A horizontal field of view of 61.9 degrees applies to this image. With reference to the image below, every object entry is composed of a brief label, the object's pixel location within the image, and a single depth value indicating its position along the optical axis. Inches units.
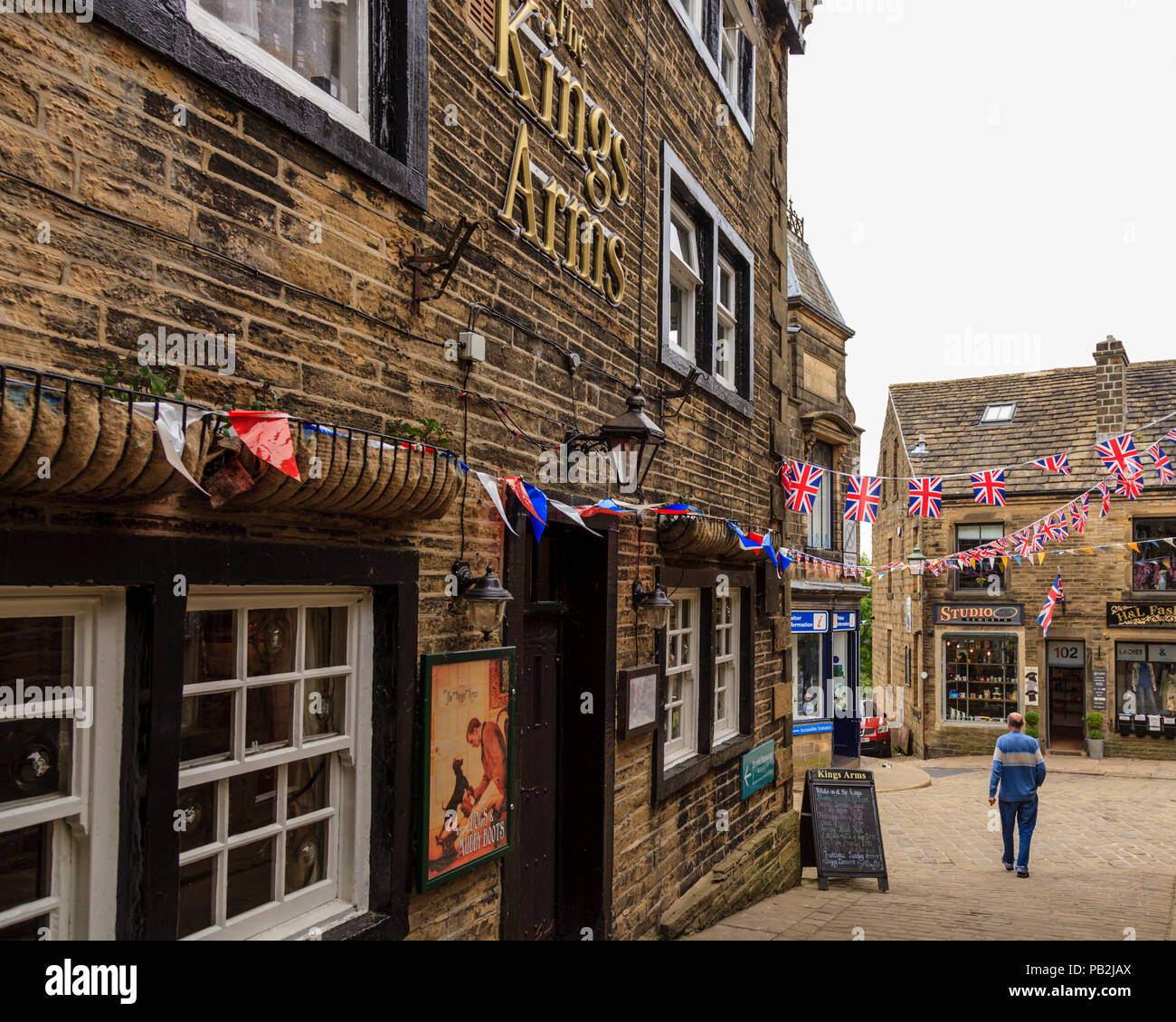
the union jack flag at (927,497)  572.1
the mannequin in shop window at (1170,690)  852.0
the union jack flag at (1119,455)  564.4
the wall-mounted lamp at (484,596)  166.7
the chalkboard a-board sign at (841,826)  372.5
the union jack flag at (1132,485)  579.5
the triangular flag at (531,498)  173.9
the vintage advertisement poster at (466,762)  157.0
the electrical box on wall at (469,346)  171.3
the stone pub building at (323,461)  100.1
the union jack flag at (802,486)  410.3
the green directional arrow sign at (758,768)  349.7
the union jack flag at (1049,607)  807.7
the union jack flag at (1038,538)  691.7
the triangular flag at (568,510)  194.2
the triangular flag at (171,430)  97.5
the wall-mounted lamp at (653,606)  259.4
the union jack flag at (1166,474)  804.6
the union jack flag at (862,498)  504.4
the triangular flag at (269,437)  107.8
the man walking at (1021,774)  389.7
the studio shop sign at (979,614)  900.0
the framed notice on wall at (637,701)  244.8
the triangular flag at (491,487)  162.2
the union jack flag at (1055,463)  571.8
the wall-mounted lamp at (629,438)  215.3
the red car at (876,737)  892.6
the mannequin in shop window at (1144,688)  858.1
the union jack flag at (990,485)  601.3
